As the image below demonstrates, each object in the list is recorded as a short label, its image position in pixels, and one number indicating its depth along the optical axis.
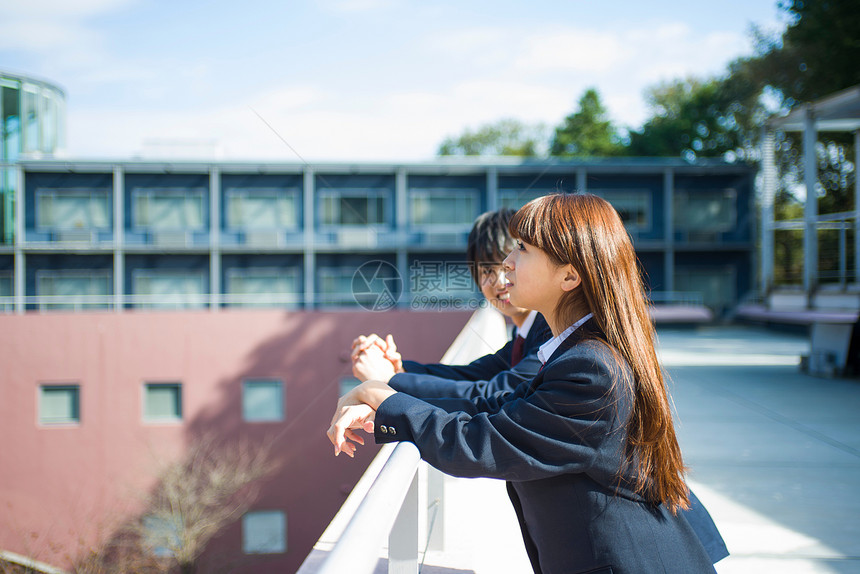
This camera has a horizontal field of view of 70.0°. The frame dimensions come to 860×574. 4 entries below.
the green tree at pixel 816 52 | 12.05
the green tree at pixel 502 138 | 34.50
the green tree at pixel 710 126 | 20.66
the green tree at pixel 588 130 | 26.94
